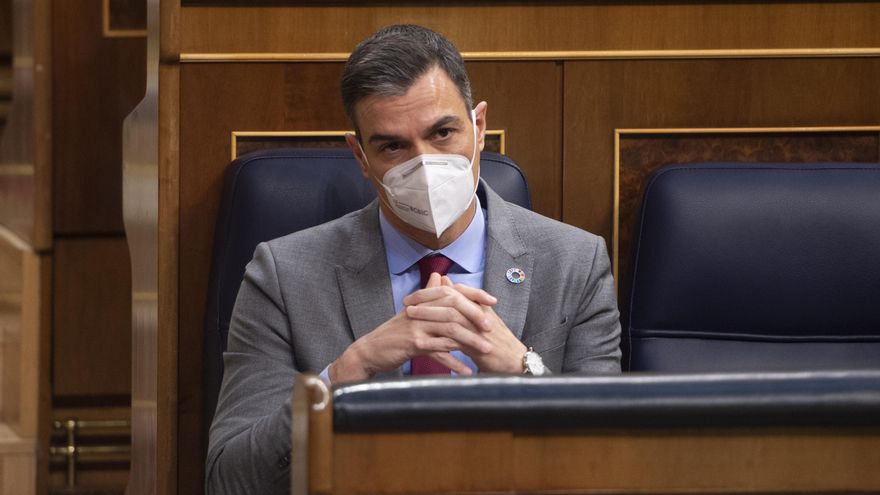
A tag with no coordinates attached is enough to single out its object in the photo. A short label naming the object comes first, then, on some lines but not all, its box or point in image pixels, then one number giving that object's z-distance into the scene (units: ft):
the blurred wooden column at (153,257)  26.74
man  25.73
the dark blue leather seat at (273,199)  26.22
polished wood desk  21.00
